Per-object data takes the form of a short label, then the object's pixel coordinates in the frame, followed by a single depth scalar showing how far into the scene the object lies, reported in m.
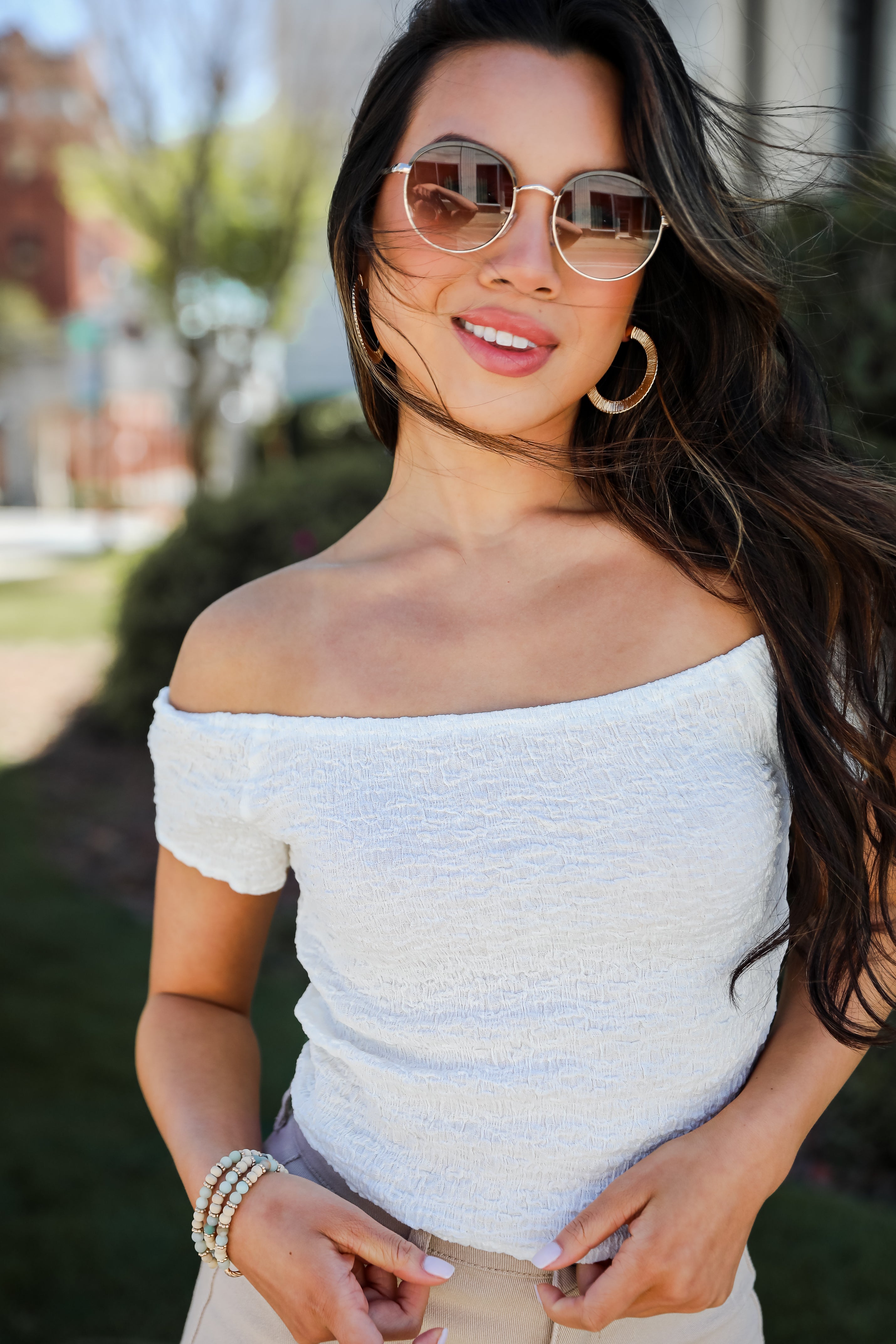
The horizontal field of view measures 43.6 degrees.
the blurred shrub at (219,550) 6.61
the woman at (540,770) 1.29
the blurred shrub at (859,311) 3.28
